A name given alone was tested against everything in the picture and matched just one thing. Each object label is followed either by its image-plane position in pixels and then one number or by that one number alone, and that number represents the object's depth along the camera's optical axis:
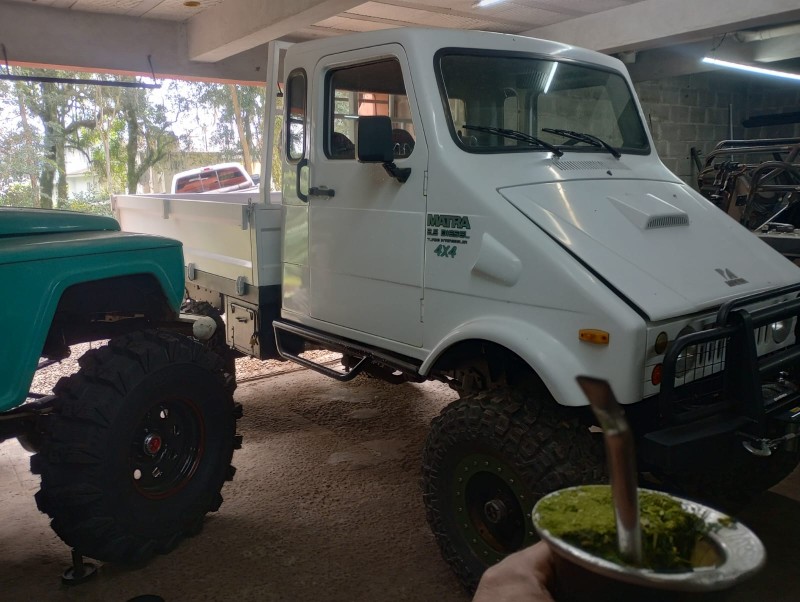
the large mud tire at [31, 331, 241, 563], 2.82
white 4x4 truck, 2.49
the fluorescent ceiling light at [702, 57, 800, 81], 8.19
